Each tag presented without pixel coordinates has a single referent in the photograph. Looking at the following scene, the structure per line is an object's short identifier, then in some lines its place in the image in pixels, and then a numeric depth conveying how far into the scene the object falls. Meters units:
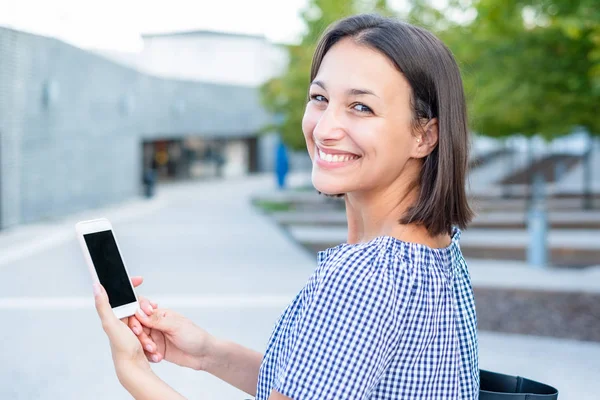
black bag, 1.84
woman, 1.50
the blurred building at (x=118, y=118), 15.62
